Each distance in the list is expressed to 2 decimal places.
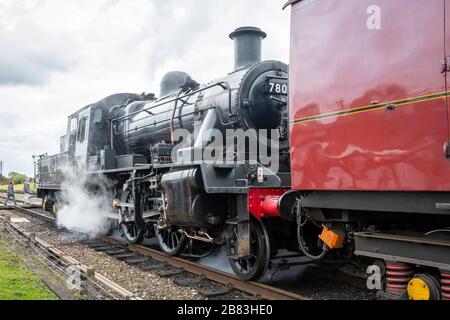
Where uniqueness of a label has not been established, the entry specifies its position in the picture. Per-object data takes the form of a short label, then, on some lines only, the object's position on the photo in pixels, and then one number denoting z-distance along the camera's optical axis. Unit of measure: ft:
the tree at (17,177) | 181.57
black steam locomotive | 18.92
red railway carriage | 9.89
